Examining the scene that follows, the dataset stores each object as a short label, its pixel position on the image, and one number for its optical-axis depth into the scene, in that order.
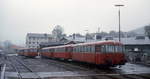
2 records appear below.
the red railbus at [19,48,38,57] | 66.69
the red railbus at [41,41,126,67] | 25.00
